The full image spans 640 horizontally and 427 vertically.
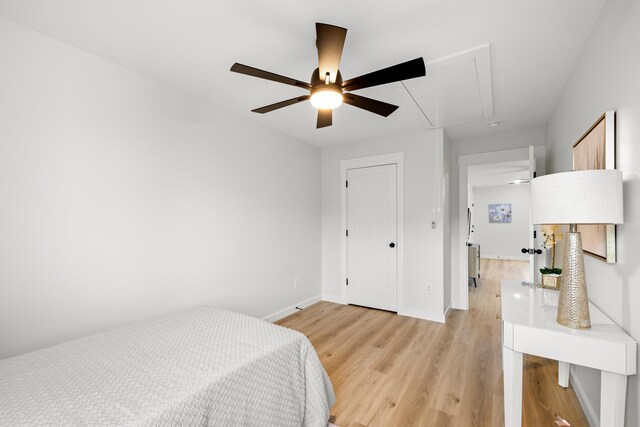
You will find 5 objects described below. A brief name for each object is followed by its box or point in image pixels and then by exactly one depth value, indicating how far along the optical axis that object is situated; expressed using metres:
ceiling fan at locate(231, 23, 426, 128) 1.43
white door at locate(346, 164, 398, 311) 3.89
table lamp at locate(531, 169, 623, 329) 1.25
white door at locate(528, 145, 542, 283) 2.79
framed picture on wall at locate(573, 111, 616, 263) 1.45
